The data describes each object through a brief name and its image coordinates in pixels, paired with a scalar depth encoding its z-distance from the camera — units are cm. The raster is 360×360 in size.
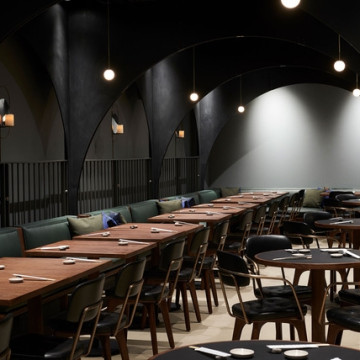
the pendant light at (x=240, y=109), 1586
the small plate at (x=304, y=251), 586
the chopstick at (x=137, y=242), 699
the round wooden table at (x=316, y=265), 530
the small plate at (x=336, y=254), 566
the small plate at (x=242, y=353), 281
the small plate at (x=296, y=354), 277
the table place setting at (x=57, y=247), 655
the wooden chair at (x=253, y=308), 517
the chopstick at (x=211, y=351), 286
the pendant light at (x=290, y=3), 652
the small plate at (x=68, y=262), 555
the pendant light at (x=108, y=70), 966
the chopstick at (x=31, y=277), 486
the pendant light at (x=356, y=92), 1371
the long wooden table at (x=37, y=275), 440
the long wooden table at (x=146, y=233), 739
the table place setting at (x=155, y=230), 800
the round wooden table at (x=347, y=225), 810
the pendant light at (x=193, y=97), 1259
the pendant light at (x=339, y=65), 1029
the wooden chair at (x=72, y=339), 425
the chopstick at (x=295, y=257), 558
